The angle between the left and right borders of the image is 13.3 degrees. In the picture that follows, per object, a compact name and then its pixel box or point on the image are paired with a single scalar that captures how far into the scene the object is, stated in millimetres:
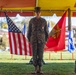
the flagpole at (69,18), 12533
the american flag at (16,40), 12422
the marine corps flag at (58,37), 12734
